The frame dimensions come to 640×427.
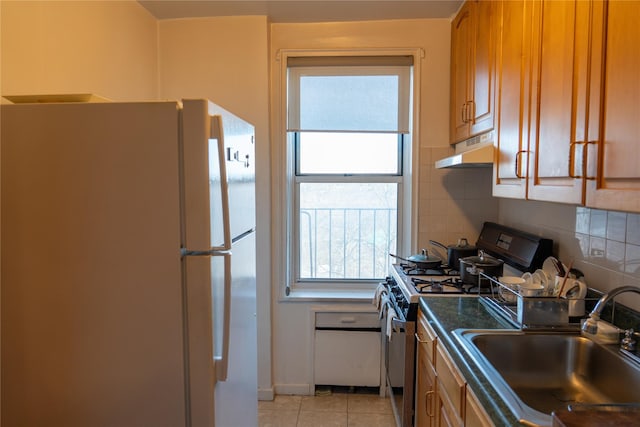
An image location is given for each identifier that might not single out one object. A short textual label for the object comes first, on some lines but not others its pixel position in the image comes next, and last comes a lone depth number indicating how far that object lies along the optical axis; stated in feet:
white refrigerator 4.19
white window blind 8.69
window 9.14
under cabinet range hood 6.02
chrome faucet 3.85
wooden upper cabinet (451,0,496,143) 6.17
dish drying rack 4.66
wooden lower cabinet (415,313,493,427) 3.84
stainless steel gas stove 6.18
